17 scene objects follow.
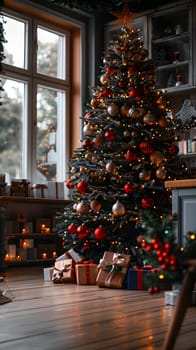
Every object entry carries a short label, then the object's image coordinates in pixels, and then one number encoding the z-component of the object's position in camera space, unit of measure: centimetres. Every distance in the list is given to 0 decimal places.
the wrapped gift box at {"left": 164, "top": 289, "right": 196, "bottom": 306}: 360
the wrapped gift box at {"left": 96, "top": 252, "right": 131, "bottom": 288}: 460
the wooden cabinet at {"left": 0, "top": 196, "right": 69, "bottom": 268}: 648
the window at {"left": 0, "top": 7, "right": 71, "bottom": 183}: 695
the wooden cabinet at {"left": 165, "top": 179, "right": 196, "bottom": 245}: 357
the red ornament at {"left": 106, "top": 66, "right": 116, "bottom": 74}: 559
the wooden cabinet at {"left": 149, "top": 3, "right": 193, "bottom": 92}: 689
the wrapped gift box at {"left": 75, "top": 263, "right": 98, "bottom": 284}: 492
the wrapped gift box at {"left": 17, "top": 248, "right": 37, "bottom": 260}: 661
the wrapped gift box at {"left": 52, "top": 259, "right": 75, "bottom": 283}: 498
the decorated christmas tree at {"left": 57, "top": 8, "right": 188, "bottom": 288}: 517
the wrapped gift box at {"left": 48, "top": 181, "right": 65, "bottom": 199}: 706
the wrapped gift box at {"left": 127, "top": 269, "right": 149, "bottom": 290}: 456
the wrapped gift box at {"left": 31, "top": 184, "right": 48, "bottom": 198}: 691
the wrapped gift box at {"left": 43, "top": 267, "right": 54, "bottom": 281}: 513
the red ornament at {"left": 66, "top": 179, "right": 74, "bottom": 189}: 568
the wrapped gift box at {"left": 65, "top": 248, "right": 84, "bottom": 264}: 525
